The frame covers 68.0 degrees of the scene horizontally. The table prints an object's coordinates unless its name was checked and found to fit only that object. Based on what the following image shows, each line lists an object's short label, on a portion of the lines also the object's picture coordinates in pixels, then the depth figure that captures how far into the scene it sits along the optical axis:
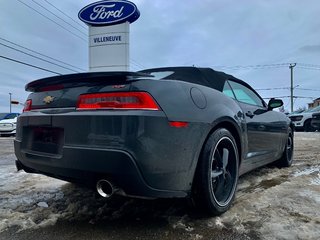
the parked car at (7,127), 12.66
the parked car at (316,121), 11.67
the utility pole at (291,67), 33.88
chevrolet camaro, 1.66
